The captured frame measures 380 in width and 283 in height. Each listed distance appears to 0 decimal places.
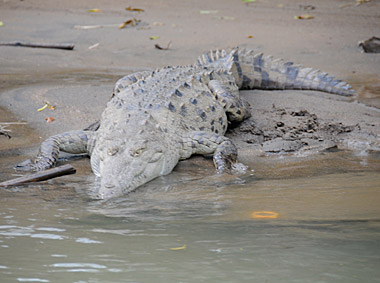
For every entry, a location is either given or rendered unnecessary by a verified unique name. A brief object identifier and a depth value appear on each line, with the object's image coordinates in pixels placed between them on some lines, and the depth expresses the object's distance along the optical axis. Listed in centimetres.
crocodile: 960
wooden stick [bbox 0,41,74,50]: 2042
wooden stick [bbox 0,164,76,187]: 884
